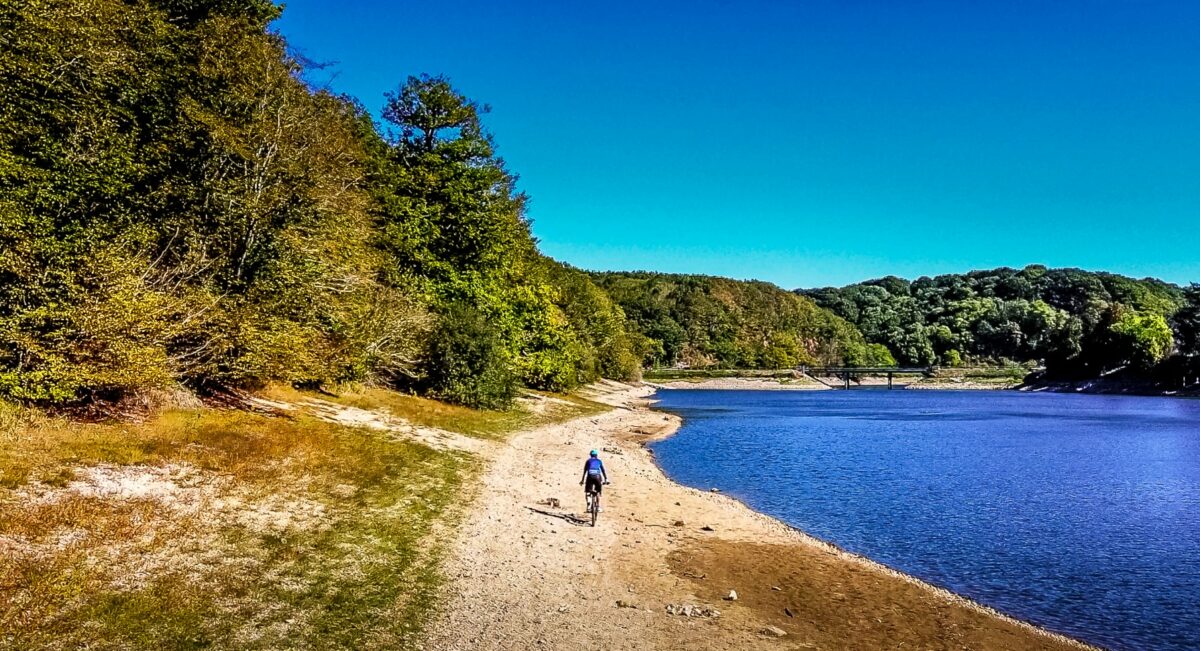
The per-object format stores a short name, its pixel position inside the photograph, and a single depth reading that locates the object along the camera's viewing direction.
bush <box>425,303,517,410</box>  45.38
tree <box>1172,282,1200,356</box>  141.25
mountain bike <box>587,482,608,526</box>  20.78
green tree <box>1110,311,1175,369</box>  143.38
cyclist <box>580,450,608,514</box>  21.03
